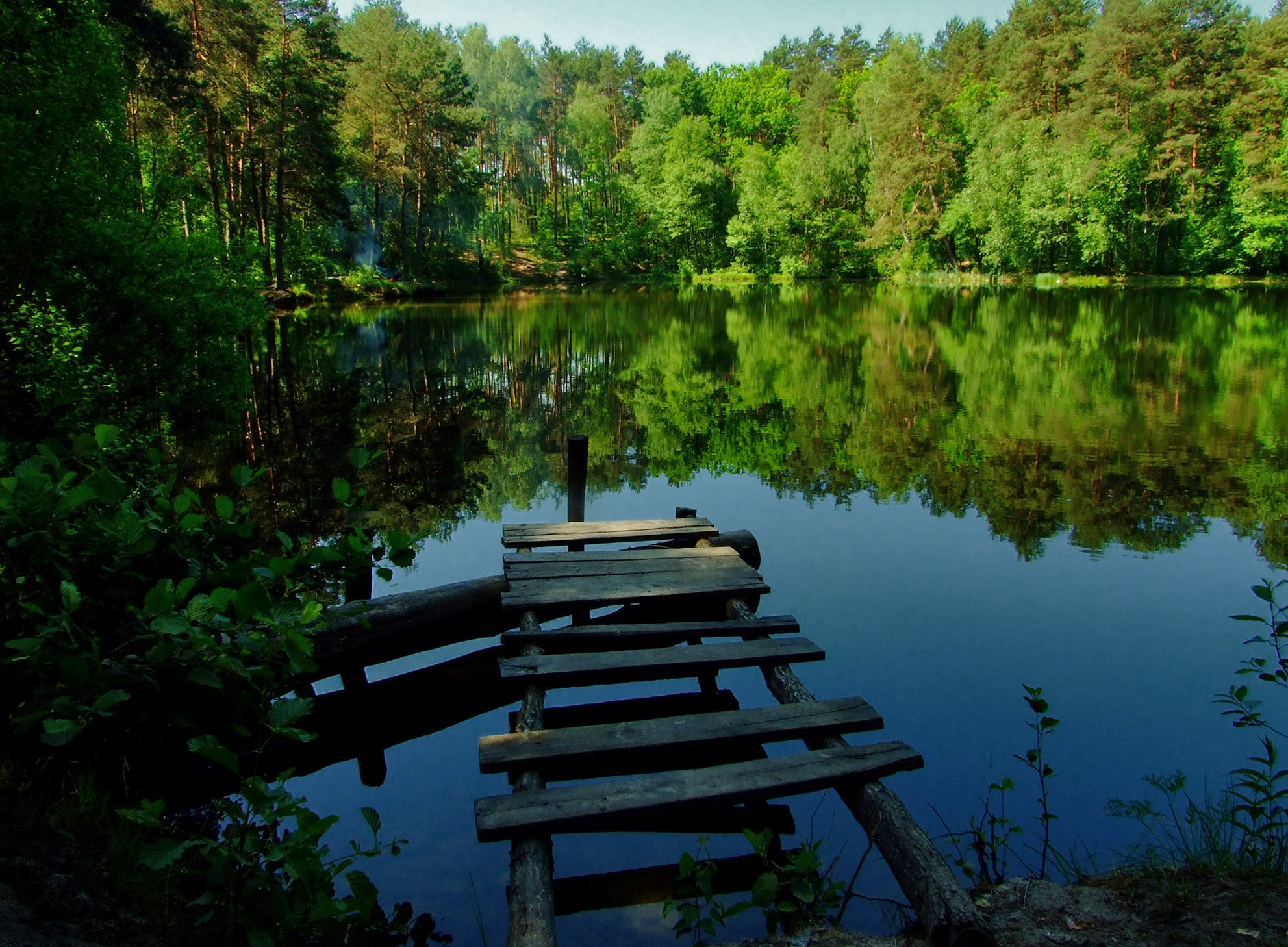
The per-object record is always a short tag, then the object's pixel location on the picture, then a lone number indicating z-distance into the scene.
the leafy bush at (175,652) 2.71
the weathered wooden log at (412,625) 5.62
